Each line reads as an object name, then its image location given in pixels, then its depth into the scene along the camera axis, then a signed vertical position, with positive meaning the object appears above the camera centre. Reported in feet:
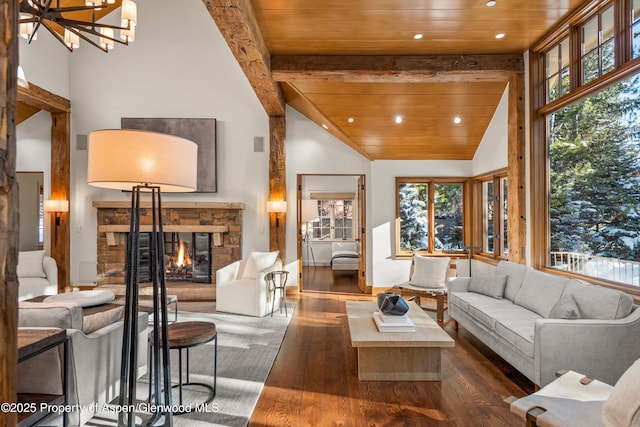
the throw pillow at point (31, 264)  19.39 -2.17
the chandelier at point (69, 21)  9.49 +5.46
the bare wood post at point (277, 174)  21.61 +2.64
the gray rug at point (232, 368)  8.40 -4.23
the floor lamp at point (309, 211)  25.91 +0.68
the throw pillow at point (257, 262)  19.07 -2.09
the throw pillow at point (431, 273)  17.42 -2.43
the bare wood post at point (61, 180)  21.43 +2.31
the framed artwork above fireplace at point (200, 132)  21.70 +5.02
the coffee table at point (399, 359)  10.30 -3.74
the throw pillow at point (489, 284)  13.96 -2.40
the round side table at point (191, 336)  8.14 -2.51
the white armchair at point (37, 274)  19.10 -2.67
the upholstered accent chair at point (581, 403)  4.72 -2.89
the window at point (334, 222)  34.35 -0.11
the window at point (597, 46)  11.19 +5.29
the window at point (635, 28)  10.18 +5.12
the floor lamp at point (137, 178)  6.29 +0.74
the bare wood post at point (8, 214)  3.31 +0.07
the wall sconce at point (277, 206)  21.15 +0.82
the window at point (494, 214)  18.74 +0.30
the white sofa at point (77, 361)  7.00 -2.75
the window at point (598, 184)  10.45 +1.10
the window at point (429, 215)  22.06 +0.32
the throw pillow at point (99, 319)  8.44 -2.27
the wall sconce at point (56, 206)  20.84 +0.84
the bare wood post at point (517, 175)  14.85 +1.75
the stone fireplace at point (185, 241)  21.11 -1.12
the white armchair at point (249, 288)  16.93 -3.04
